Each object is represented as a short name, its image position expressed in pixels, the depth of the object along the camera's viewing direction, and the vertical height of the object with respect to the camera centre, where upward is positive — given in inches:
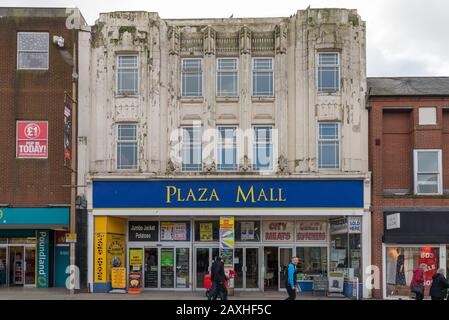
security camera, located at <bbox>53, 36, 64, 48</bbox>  1040.2 +222.8
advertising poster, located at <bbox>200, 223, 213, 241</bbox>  1080.2 -100.3
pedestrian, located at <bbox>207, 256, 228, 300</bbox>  835.4 -141.6
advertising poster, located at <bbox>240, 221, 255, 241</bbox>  1085.8 -98.9
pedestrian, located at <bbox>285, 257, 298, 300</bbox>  749.9 -128.9
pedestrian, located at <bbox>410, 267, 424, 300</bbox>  740.8 -130.2
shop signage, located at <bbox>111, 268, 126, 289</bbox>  1009.5 -168.5
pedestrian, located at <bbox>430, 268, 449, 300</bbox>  638.5 -115.6
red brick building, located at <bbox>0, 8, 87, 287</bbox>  1039.0 +92.3
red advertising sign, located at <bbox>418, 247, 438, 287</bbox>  974.4 -136.9
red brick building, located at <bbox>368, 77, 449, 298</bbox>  971.3 -12.0
